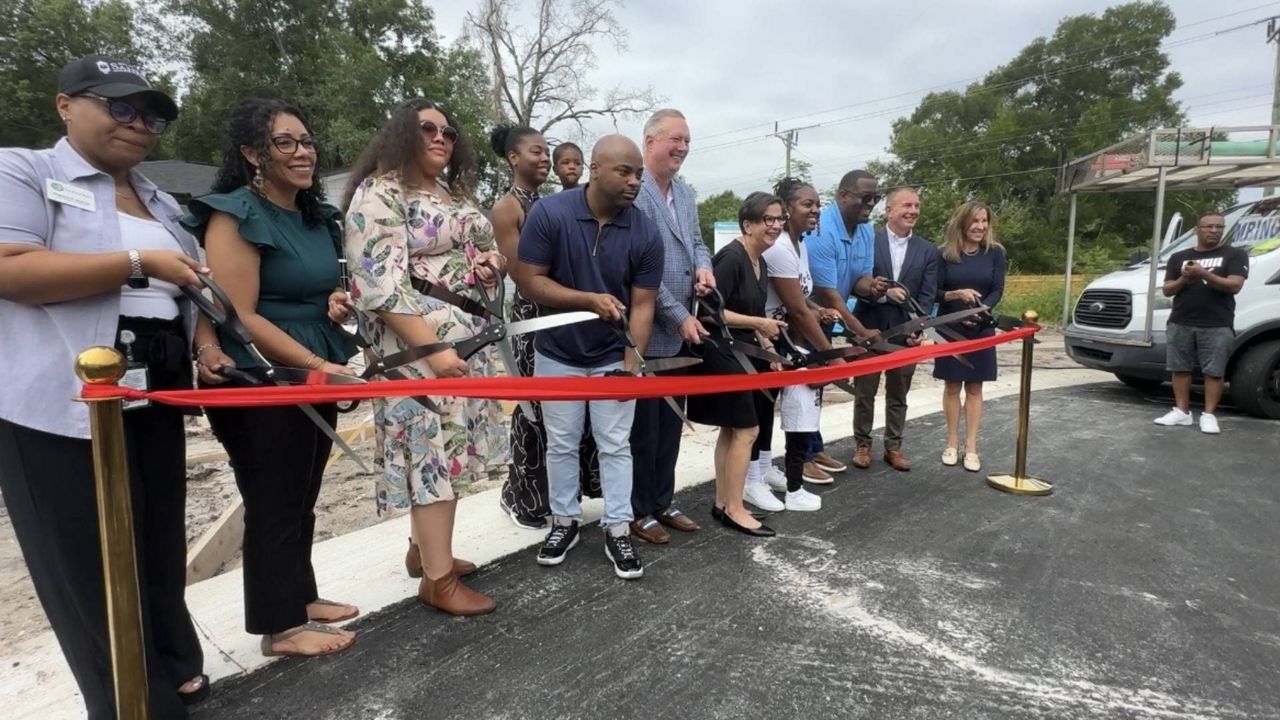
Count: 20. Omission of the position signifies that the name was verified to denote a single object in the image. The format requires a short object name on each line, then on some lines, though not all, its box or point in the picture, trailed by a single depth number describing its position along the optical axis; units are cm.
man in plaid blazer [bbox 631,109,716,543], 326
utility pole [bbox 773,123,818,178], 3444
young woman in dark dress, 343
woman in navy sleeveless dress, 458
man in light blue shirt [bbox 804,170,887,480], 423
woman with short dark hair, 334
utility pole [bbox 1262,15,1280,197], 1872
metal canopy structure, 655
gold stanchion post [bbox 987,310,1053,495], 423
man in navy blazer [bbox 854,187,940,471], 450
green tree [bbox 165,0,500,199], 2517
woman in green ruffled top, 200
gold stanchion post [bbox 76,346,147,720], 151
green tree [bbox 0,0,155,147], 2405
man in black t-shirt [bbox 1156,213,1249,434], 571
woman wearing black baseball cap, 160
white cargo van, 615
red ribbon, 172
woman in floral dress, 229
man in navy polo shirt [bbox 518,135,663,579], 275
